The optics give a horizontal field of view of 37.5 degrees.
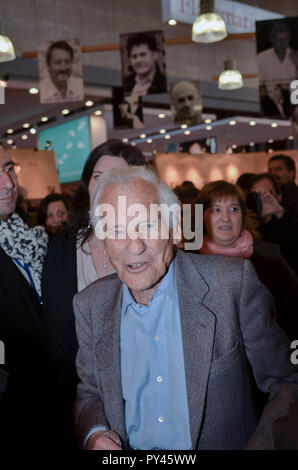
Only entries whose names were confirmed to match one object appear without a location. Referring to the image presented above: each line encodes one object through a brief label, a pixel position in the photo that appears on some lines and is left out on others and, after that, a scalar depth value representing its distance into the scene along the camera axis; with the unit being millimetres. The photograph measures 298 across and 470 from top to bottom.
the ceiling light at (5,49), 4699
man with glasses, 2090
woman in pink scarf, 2910
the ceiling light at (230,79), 6895
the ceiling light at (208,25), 4660
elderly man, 1535
